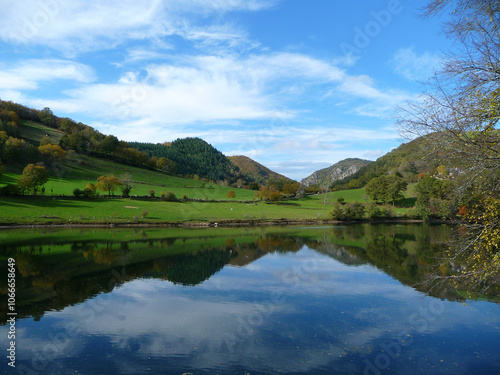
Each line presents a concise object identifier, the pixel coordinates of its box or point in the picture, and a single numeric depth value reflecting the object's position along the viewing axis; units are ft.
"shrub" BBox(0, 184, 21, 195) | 204.03
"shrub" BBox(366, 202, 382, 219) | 263.90
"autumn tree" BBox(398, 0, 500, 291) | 24.77
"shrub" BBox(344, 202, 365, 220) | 256.93
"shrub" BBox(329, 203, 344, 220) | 254.68
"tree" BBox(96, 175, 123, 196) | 253.65
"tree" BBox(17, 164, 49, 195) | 208.33
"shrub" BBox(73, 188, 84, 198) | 235.20
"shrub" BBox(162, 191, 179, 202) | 269.85
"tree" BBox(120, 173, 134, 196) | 261.85
